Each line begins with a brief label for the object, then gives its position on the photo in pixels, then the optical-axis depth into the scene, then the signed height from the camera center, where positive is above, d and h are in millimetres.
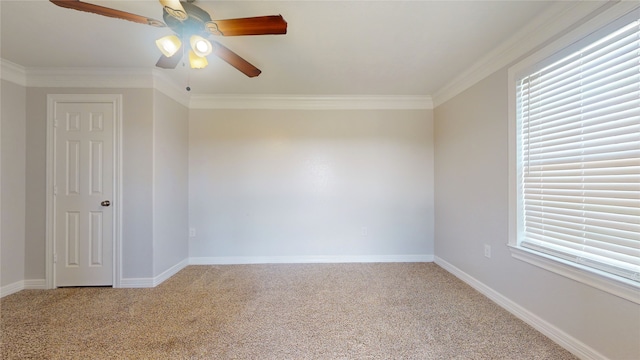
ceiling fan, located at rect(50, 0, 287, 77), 1412 +964
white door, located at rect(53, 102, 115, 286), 2707 -197
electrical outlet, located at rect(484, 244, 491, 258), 2449 -696
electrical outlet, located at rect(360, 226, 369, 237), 3566 -722
